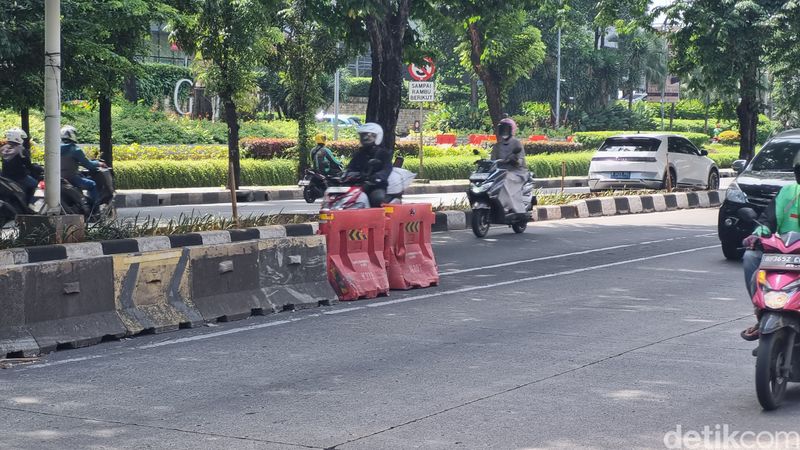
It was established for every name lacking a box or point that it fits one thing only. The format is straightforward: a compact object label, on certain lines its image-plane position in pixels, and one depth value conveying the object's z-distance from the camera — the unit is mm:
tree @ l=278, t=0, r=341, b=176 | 31062
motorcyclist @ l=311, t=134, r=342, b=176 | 26328
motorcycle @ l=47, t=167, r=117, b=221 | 16594
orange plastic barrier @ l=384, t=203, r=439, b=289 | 13164
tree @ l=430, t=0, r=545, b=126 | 21906
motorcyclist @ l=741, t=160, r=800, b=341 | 7816
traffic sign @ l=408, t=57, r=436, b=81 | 29844
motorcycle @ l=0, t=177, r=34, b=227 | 16094
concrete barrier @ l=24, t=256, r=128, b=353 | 9258
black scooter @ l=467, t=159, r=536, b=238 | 18766
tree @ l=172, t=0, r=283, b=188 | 26891
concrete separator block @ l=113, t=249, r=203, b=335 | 10023
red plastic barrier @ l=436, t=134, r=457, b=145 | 50156
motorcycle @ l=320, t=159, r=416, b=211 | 14117
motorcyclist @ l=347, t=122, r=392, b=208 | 14438
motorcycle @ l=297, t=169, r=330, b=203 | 26031
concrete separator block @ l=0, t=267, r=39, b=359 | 8977
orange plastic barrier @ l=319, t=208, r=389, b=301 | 12320
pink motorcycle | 7207
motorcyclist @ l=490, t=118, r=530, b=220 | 18766
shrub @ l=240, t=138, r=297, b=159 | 34344
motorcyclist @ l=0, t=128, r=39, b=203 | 16844
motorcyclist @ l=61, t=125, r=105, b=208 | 17219
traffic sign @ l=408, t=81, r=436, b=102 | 30562
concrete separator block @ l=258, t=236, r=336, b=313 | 11555
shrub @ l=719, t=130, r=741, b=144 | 70688
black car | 15570
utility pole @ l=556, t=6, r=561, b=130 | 67688
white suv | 29359
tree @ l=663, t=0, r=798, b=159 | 28656
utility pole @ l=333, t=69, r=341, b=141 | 41000
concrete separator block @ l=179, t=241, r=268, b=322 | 10734
